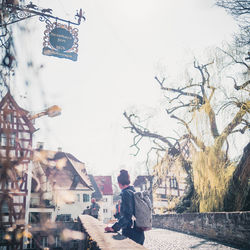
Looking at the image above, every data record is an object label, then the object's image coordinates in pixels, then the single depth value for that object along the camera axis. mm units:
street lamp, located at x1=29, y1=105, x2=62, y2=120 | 1436
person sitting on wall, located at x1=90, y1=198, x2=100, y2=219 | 12617
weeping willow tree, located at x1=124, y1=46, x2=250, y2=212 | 9235
